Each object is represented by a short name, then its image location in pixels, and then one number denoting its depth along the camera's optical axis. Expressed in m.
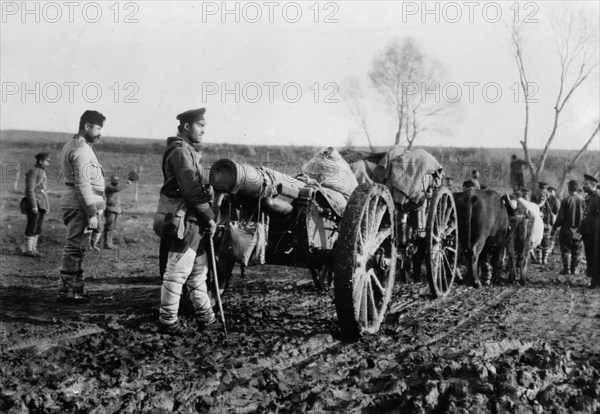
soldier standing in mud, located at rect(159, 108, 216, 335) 4.40
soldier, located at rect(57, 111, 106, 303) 5.46
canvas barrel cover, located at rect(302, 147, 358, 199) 5.49
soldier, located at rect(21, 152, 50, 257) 9.44
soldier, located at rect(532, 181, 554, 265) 12.73
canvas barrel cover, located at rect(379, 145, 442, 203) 6.66
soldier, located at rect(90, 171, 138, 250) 11.19
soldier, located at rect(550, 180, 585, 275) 11.03
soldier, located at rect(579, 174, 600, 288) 9.30
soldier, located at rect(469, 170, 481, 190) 10.88
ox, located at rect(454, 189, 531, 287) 8.72
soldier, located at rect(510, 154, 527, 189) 17.41
